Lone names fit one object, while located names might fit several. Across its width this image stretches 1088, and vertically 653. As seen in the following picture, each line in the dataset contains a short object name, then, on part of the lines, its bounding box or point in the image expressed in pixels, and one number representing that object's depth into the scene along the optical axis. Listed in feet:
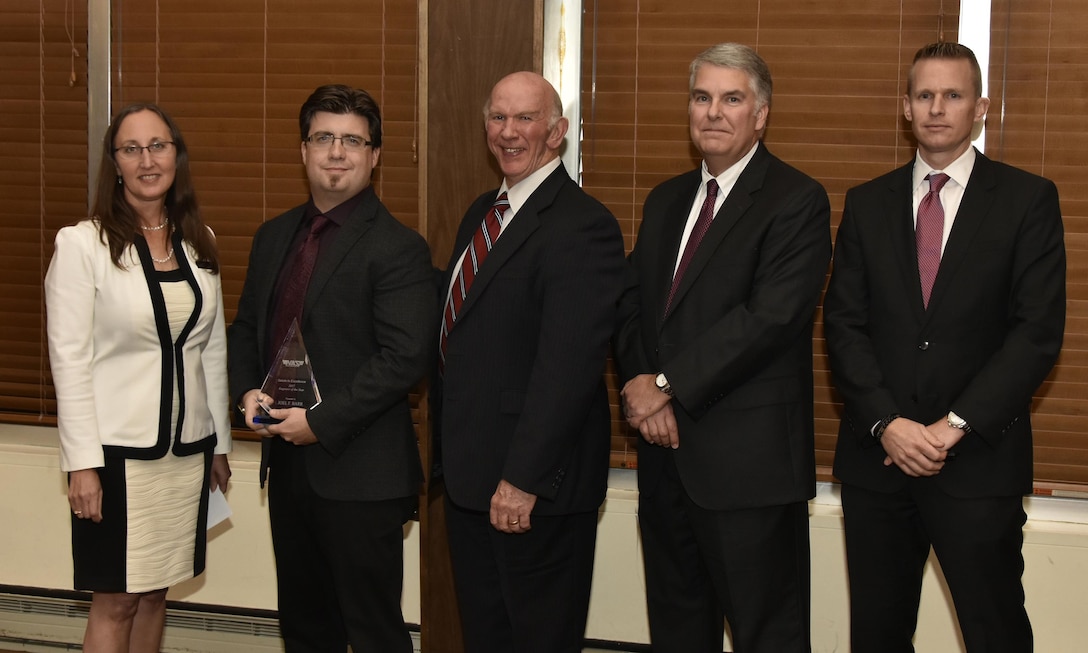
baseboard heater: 11.03
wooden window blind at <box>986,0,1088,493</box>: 9.34
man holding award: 7.30
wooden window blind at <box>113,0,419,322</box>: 10.63
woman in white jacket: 7.30
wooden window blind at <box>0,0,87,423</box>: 11.23
